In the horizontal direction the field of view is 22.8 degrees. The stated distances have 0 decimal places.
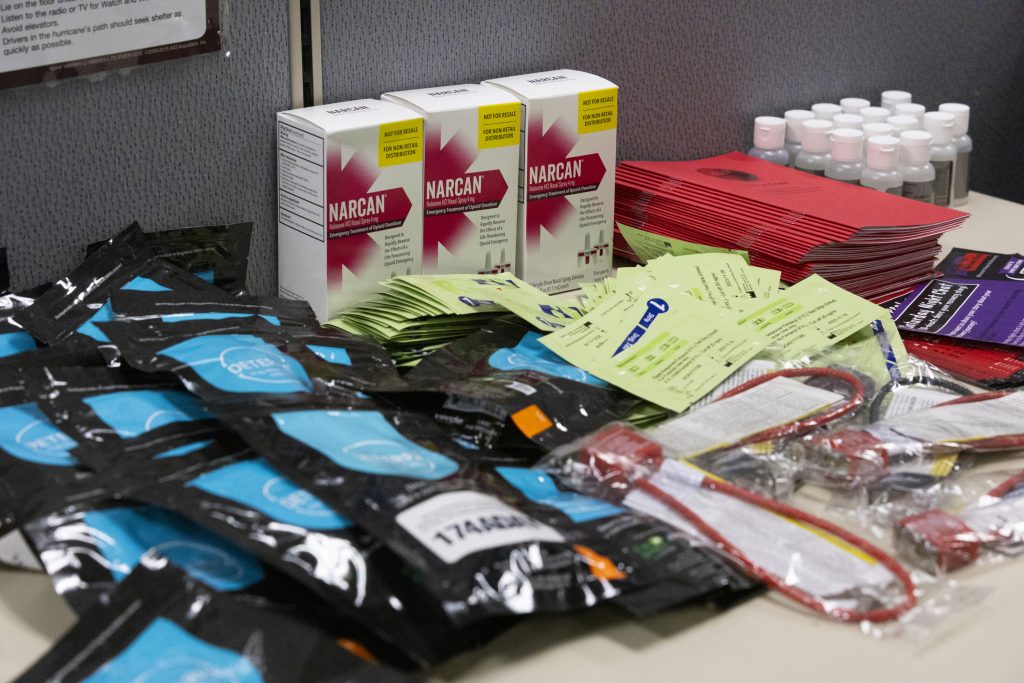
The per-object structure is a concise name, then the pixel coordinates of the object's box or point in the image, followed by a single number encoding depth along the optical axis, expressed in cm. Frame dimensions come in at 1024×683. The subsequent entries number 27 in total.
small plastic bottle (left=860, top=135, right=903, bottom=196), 156
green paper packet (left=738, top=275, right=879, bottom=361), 137
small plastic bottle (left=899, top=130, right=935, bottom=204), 158
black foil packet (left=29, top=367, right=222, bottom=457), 124
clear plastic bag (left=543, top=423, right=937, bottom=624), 121
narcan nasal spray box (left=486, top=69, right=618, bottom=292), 145
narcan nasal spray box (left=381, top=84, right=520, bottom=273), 142
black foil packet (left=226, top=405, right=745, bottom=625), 116
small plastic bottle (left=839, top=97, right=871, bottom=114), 163
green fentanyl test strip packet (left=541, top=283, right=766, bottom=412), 133
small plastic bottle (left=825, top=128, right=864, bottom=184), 157
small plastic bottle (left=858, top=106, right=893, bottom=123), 161
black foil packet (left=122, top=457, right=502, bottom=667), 114
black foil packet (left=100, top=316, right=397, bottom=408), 125
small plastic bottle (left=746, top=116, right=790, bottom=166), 160
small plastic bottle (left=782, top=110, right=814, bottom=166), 161
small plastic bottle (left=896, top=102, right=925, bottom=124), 163
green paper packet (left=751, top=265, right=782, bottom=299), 143
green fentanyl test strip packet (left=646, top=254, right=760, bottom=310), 142
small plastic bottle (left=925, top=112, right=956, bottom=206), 161
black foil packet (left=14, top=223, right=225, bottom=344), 131
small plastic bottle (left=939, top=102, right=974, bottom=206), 164
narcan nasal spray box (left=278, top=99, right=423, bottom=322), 138
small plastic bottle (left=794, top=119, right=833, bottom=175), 159
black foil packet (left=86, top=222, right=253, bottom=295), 139
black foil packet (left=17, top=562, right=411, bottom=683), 106
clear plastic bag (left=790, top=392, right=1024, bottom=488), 128
